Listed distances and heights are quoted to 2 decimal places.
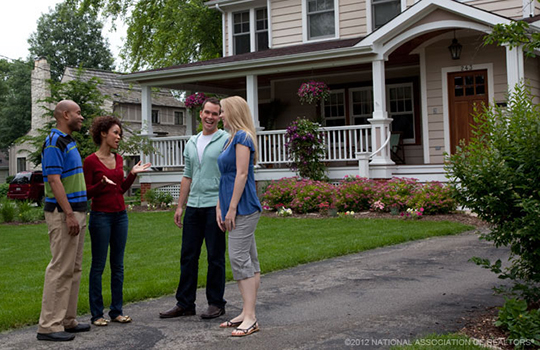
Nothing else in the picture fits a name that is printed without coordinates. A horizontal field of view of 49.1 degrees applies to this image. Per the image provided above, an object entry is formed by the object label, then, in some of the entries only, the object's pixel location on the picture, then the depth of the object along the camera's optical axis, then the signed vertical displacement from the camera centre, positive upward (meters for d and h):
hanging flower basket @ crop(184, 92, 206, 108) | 18.55 +2.76
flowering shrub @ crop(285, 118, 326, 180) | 15.01 +0.93
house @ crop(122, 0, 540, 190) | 14.49 +3.28
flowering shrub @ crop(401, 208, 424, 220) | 11.64 -0.63
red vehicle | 25.44 +0.21
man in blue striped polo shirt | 4.77 -0.23
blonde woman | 4.80 -0.13
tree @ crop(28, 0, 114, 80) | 60.38 +15.26
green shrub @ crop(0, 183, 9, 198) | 38.55 +0.22
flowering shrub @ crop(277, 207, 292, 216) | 13.20 -0.59
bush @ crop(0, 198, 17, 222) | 16.19 -0.54
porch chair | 16.89 +0.98
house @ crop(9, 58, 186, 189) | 41.06 +6.13
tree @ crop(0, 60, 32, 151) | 51.25 +7.41
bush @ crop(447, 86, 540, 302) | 4.43 +0.00
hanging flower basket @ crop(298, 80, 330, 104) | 16.14 +2.57
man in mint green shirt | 5.39 -0.36
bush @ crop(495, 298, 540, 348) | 4.16 -1.03
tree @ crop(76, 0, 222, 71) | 25.25 +6.95
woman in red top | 5.20 -0.21
